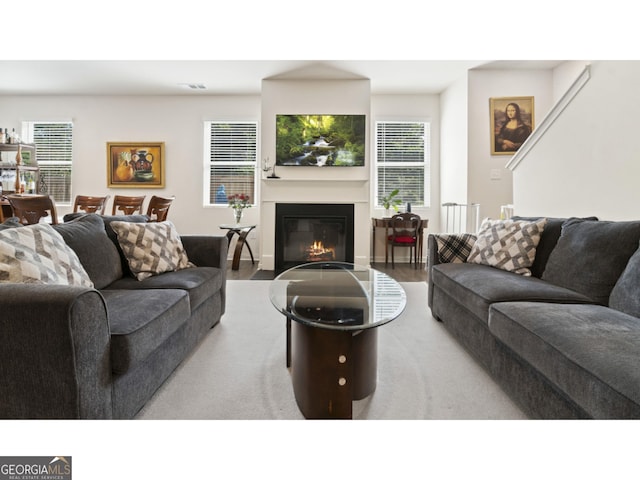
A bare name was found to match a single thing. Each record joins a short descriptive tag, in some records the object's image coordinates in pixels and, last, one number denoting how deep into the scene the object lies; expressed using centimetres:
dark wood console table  494
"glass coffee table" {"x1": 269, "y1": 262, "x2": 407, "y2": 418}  128
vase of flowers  489
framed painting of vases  545
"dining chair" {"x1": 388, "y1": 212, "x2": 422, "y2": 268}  483
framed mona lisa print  444
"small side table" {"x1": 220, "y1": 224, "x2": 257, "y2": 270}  467
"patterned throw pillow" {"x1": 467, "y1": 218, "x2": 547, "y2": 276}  228
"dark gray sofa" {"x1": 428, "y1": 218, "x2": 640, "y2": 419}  101
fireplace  478
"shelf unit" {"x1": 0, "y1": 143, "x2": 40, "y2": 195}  454
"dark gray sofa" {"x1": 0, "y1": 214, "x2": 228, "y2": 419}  97
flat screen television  470
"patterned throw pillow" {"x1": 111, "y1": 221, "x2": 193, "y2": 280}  210
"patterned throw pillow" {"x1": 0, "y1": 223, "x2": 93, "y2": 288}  122
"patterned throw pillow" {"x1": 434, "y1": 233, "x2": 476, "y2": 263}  266
